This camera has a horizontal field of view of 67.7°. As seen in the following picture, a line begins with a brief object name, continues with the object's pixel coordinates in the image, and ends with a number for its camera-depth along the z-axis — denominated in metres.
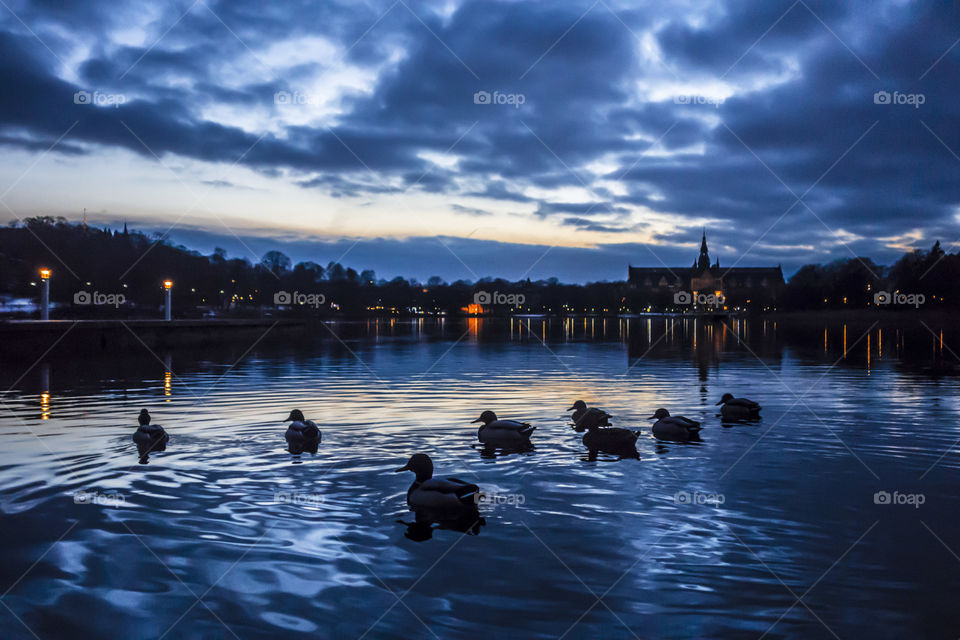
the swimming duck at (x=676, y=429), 15.95
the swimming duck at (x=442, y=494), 9.97
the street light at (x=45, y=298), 57.24
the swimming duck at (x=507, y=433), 14.84
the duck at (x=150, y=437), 14.43
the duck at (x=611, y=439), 14.59
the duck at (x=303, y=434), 14.73
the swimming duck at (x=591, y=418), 15.95
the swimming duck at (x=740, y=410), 19.06
